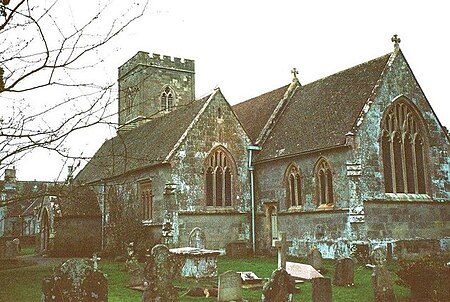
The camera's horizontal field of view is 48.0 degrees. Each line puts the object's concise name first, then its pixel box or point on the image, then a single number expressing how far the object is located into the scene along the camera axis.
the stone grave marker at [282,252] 13.35
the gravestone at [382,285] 12.41
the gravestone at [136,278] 15.47
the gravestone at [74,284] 8.09
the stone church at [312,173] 21.92
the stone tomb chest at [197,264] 16.84
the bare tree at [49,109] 6.18
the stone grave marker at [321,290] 11.09
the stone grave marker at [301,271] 15.61
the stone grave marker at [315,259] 18.14
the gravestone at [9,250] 25.95
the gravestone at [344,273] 15.13
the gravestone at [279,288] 10.44
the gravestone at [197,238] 24.02
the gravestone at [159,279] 9.82
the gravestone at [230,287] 12.59
